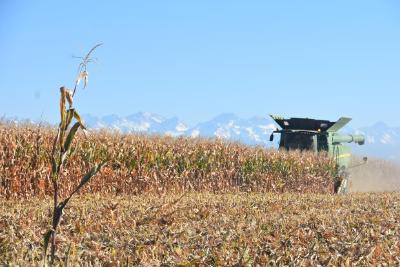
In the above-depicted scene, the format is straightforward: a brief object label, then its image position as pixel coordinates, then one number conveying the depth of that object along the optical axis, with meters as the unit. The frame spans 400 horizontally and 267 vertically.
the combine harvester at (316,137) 41.69
